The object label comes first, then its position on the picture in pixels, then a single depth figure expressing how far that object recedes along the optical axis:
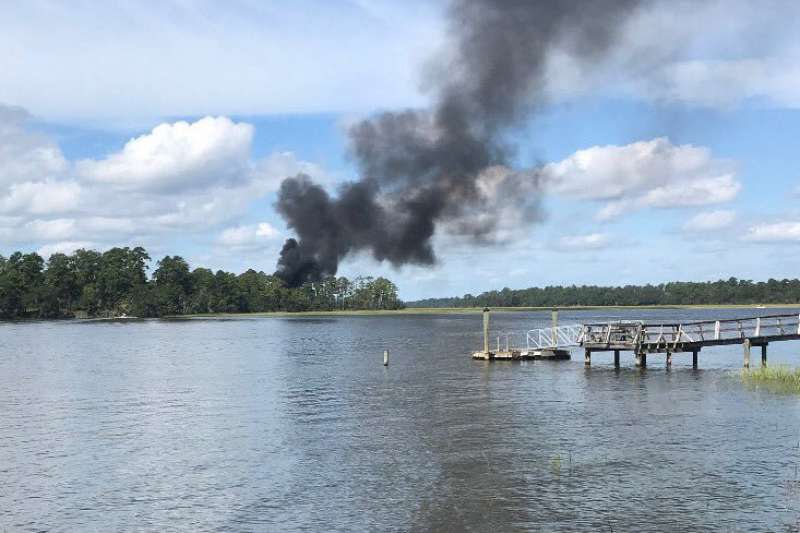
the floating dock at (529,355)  68.69
